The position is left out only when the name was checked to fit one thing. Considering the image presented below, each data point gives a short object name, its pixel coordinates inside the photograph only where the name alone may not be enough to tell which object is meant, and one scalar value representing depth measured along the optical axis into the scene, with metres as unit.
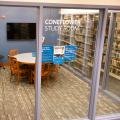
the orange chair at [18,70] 4.43
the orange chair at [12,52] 5.03
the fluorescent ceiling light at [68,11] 3.03
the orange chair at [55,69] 3.82
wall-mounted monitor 5.70
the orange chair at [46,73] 3.96
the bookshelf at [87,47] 4.00
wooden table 4.47
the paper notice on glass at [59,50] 3.11
